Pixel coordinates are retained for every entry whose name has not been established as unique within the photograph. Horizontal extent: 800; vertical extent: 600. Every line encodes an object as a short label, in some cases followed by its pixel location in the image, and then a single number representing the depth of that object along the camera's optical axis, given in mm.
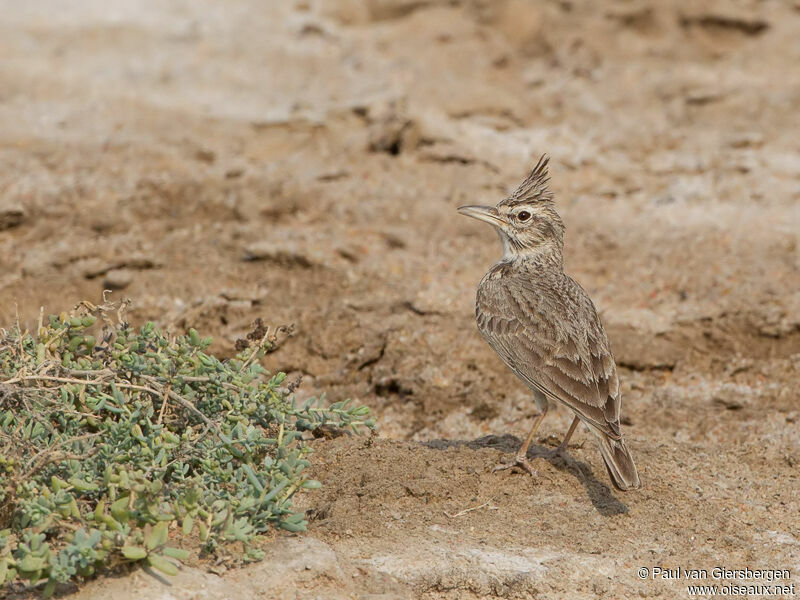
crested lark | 10039
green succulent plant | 7621
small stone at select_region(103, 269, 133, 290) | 15156
